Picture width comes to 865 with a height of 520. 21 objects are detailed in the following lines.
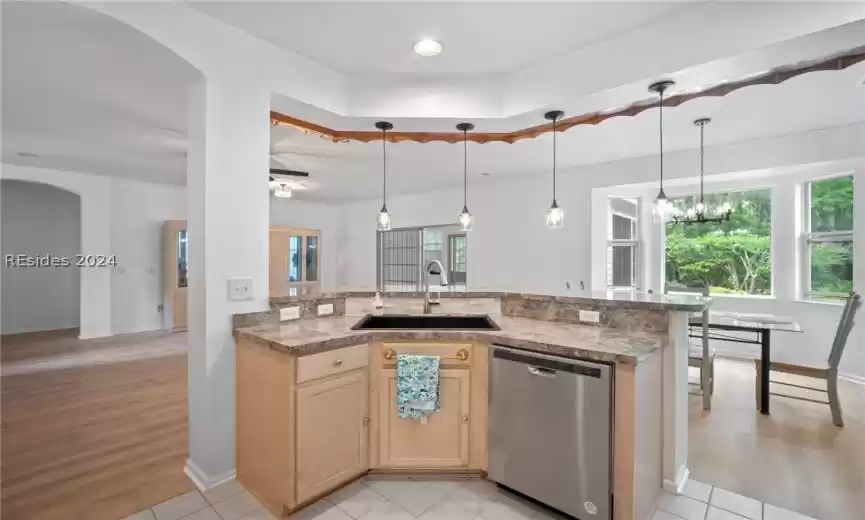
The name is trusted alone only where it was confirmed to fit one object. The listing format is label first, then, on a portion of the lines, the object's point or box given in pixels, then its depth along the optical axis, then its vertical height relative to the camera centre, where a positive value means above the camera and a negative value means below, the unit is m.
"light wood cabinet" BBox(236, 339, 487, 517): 1.89 -0.82
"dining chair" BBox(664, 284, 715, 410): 3.29 -0.86
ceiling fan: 4.88 +0.98
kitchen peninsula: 1.83 -0.69
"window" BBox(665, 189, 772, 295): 5.05 +0.15
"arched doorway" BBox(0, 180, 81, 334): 6.30 +0.17
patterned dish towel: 2.15 -0.67
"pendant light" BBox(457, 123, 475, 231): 3.16 +0.35
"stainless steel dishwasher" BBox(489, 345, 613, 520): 1.78 -0.80
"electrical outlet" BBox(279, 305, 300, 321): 2.45 -0.32
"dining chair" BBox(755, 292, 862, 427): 3.03 -0.73
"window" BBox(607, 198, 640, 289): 5.61 +0.23
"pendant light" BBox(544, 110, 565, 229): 2.85 +0.33
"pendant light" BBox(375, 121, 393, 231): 3.09 +0.33
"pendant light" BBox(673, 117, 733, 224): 4.12 +0.51
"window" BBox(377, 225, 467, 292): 6.76 +0.12
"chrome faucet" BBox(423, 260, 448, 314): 2.70 -0.15
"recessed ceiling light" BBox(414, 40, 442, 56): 2.36 +1.26
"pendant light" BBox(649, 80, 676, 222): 2.99 +0.40
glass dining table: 3.24 -0.54
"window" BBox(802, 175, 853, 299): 4.34 +0.24
